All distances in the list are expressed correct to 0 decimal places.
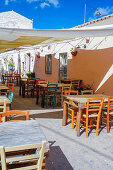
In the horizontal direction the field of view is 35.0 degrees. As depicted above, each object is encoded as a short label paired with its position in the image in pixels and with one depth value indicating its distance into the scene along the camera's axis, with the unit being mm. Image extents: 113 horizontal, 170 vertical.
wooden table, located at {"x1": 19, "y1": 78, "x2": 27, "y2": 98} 7981
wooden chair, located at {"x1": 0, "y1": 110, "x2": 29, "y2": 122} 2339
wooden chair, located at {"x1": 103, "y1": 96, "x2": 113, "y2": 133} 3660
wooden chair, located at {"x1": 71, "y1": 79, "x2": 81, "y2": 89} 7617
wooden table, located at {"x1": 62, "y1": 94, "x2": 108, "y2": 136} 3555
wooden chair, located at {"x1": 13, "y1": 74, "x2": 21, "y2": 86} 12580
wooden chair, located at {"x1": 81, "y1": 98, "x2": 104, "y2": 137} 3504
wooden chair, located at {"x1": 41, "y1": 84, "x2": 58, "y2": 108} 5934
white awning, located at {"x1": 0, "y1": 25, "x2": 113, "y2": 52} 3871
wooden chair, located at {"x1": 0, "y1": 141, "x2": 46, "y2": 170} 1317
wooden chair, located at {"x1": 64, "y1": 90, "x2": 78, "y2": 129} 4036
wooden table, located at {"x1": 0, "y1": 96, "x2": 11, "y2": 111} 3233
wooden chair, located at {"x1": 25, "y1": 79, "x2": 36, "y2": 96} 7965
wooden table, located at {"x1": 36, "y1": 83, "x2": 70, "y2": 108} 6054
